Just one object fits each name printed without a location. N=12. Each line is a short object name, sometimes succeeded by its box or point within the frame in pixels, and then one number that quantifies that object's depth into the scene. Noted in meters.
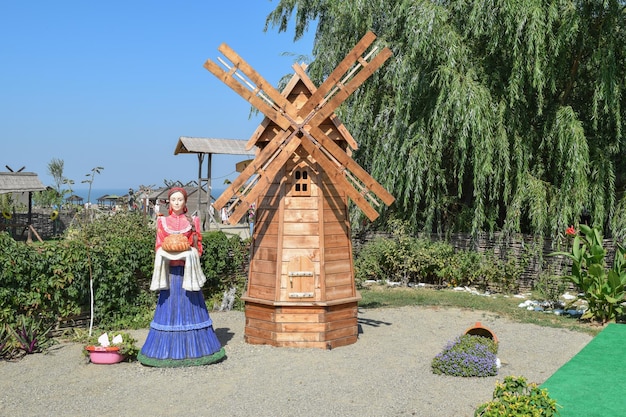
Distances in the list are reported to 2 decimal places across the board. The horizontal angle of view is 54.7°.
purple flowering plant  8.45
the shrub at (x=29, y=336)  9.40
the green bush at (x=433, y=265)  15.75
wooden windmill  9.58
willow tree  14.80
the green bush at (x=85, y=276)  9.58
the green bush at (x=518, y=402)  5.17
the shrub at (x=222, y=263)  13.23
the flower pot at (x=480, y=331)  9.55
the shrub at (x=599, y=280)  11.90
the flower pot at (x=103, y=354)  8.98
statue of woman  8.74
